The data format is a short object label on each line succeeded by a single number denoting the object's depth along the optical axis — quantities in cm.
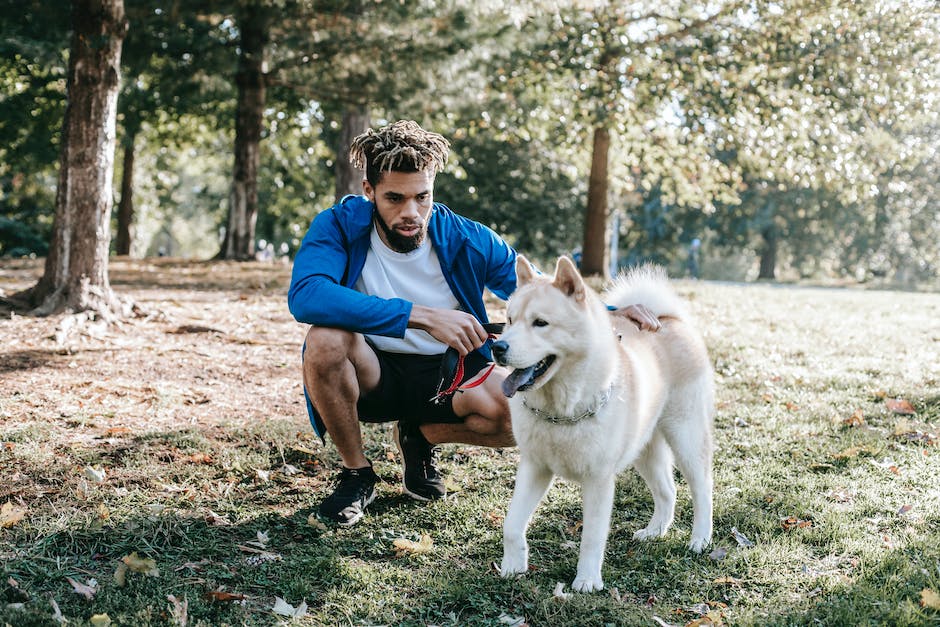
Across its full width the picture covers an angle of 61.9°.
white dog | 288
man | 338
